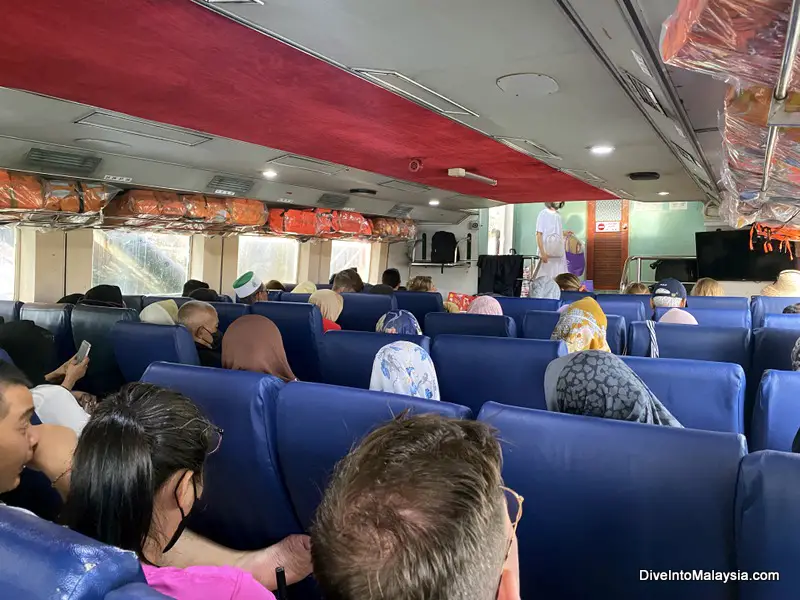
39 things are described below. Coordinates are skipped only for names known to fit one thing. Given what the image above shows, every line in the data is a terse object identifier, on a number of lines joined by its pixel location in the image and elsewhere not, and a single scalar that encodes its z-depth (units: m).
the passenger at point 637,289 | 6.57
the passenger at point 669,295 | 4.52
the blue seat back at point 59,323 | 3.89
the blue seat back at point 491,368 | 2.43
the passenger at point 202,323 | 3.42
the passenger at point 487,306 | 4.51
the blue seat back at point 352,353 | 2.77
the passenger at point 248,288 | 5.02
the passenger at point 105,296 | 4.54
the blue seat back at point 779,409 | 1.76
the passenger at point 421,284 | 6.81
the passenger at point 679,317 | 3.79
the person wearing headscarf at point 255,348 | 2.73
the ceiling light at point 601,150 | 4.79
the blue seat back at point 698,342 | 3.19
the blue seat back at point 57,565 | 0.56
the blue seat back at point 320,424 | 1.46
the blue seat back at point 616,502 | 1.13
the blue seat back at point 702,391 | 2.11
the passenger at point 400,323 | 3.43
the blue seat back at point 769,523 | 0.98
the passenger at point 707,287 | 5.82
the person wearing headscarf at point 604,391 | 1.52
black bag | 11.26
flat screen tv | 9.38
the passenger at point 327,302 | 4.52
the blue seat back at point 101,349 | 3.46
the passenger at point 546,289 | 6.21
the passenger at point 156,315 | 3.87
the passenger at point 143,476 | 1.03
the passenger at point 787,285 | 5.62
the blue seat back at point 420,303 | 5.57
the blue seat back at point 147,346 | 2.74
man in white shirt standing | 8.59
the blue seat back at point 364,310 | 4.86
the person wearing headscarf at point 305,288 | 6.17
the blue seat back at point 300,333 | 3.41
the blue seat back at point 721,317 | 4.19
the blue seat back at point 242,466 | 1.65
